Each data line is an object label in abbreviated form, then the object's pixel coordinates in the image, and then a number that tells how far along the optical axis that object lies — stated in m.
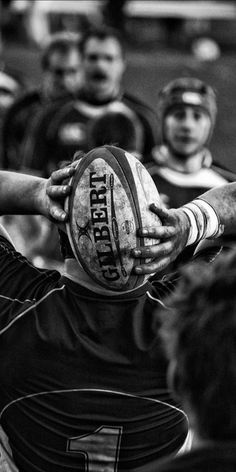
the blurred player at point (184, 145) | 11.75
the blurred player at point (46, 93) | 17.63
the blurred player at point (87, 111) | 15.41
